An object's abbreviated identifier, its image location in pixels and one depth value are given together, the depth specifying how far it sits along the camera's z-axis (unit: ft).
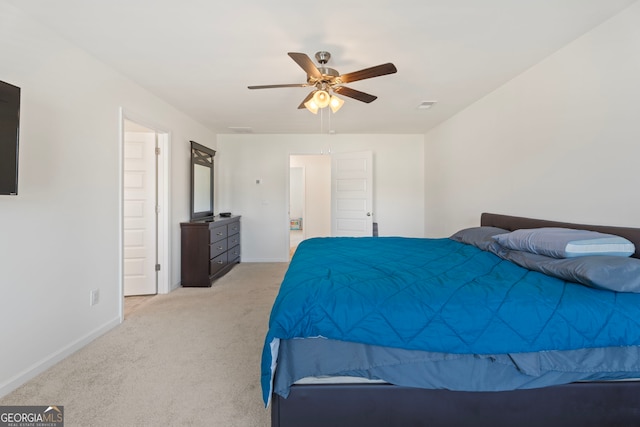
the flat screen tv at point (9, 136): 5.02
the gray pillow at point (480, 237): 7.85
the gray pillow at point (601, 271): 4.43
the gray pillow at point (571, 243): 5.27
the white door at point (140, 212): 11.55
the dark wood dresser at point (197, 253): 12.88
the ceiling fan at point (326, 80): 6.48
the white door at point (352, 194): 16.55
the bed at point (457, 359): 4.24
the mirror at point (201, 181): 13.84
